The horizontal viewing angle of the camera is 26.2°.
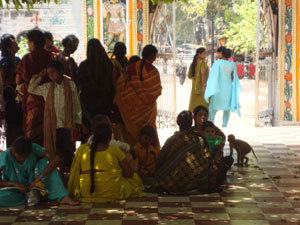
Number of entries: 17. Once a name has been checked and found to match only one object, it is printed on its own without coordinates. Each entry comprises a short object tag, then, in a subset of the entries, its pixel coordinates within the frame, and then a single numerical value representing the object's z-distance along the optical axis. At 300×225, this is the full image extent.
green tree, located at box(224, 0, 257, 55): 34.03
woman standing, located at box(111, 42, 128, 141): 7.46
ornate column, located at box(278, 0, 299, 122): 11.87
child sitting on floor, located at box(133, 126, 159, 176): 7.03
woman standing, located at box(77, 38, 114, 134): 7.12
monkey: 7.78
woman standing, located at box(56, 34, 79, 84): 7.30
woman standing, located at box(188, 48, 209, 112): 10.52
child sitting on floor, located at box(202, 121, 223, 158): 6.99
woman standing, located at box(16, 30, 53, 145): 6.80
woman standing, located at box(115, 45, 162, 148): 7.42
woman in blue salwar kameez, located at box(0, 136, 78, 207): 6.05
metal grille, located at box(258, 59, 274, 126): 12.23
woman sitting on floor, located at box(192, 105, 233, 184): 6.77
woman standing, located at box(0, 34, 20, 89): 7.48
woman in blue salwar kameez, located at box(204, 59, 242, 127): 10.98
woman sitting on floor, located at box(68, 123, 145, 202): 6.08
